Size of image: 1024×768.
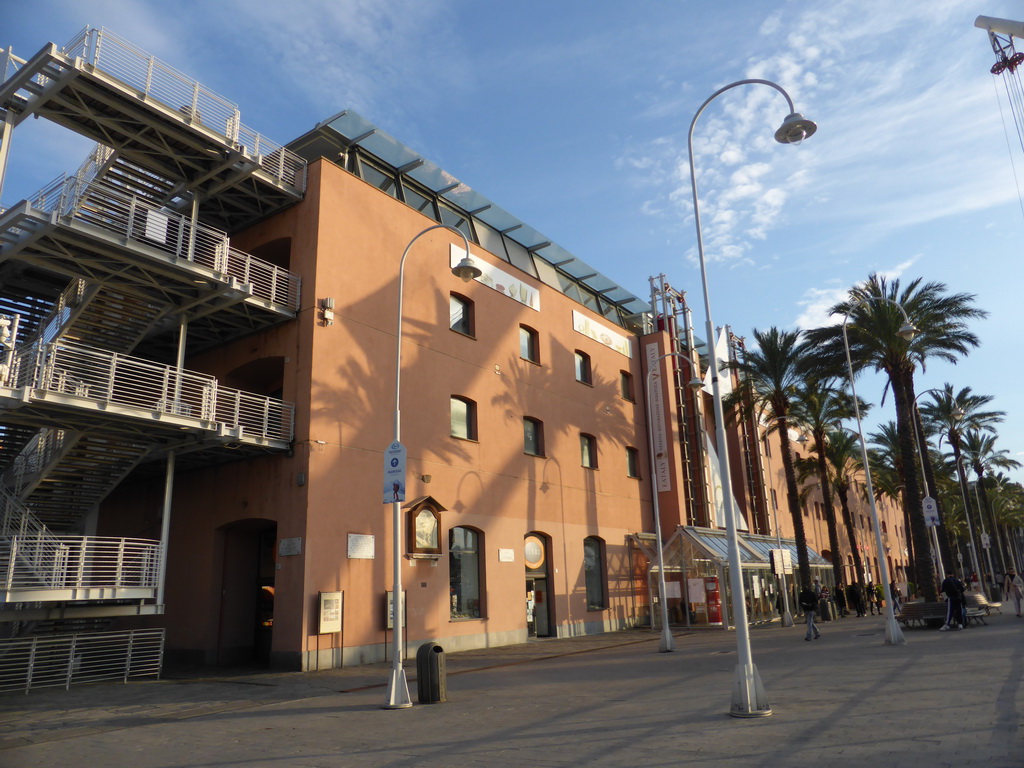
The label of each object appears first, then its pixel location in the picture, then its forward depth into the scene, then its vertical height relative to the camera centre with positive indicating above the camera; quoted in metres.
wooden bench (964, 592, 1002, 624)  22.64 -1.02
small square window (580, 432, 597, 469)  29.45 +5.37
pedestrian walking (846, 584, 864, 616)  32.06 -0.81
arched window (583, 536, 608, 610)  27.92 +0.53
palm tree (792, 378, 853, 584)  34.19 +7.93
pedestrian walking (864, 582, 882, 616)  36.35 -0.82
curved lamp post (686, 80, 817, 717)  9.23 +0.22
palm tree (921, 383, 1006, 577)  42.88 +9.28
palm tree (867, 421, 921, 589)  49.16 +7.92
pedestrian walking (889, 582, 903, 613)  35.09 -1.02
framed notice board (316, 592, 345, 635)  16.91 -0.38
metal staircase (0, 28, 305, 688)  14.55 +6.99
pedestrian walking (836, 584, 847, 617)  33.16 -0.92
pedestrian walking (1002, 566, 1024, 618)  24.58 -0.47
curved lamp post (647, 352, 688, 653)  19.14 -1.13
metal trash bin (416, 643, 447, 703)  11.81 -1.35
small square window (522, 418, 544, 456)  26.33 +5.39
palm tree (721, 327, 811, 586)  30.33 +8.49
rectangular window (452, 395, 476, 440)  23.08 +5.36
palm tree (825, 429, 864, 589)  45.66 +7.49
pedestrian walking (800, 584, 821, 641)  20.34 -0.73
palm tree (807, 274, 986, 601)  24.33 +8.12
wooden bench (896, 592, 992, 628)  22.20 -1.11
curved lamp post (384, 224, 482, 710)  11.44 -1.00
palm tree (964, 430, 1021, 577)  48.58 +8.13
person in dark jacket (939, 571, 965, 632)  21.28 -0.75
